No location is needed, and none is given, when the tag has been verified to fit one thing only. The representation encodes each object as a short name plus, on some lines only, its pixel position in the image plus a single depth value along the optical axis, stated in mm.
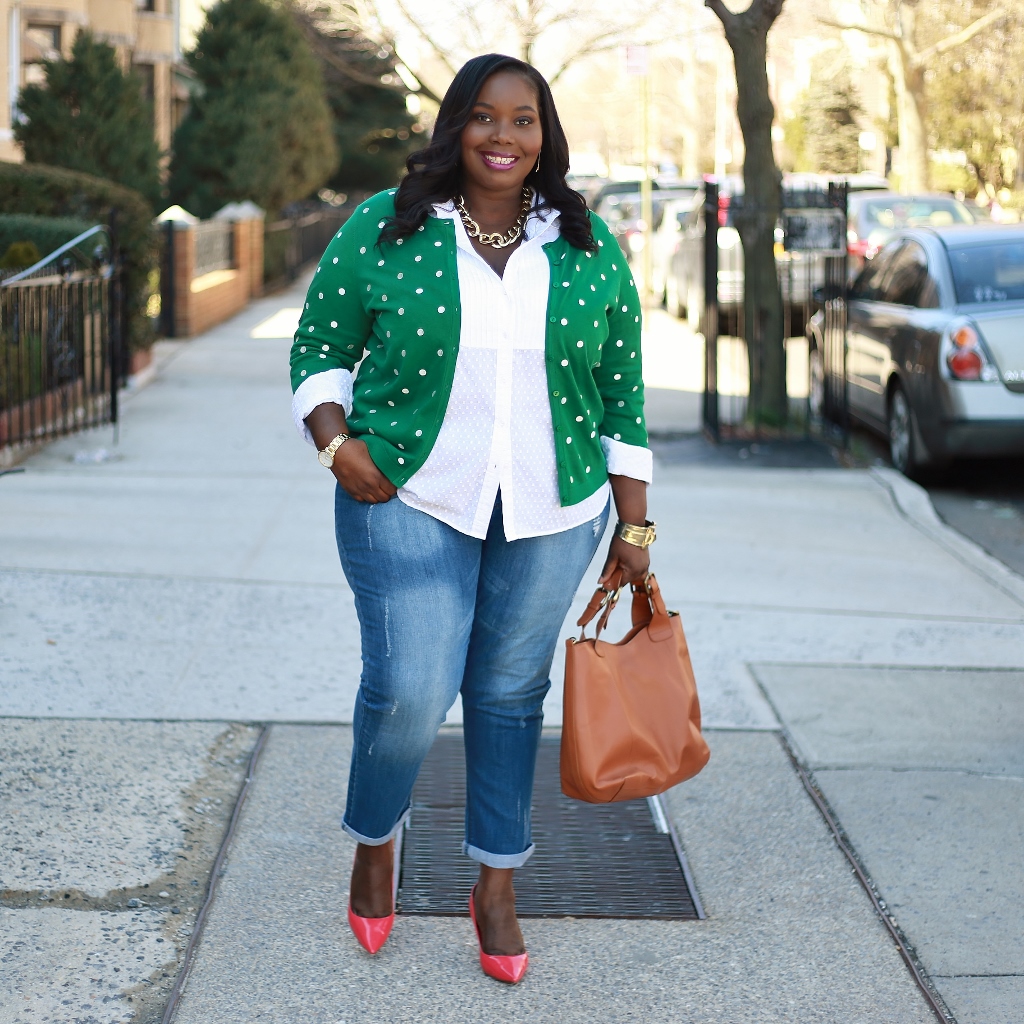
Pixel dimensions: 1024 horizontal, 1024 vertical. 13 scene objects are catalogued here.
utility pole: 15695
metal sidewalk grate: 3486
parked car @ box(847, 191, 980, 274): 17516
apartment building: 19297
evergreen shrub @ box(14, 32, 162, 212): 15344
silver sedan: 8398
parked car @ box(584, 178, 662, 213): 23359
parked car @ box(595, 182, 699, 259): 21312
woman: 2867
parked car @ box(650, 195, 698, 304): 18781
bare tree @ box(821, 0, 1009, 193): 30641
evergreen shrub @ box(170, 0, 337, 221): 20594
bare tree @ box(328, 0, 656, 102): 28406
